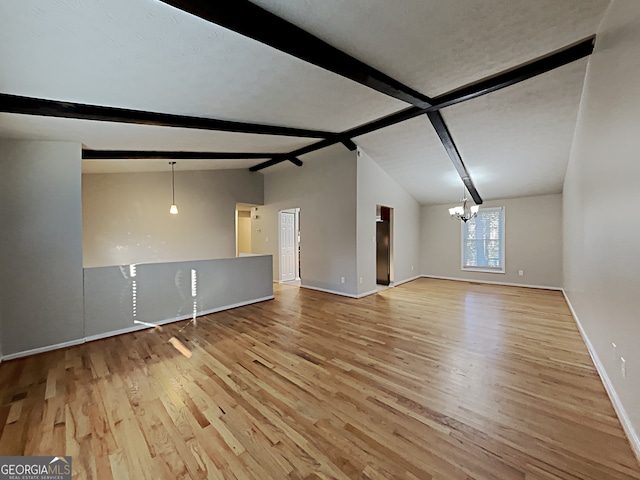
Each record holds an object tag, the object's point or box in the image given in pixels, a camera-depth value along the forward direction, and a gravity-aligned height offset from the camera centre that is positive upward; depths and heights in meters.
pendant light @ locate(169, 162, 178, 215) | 5.51 +1.01
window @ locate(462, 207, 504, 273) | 6.92 -0.16
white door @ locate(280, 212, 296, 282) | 7.26 -0.31
